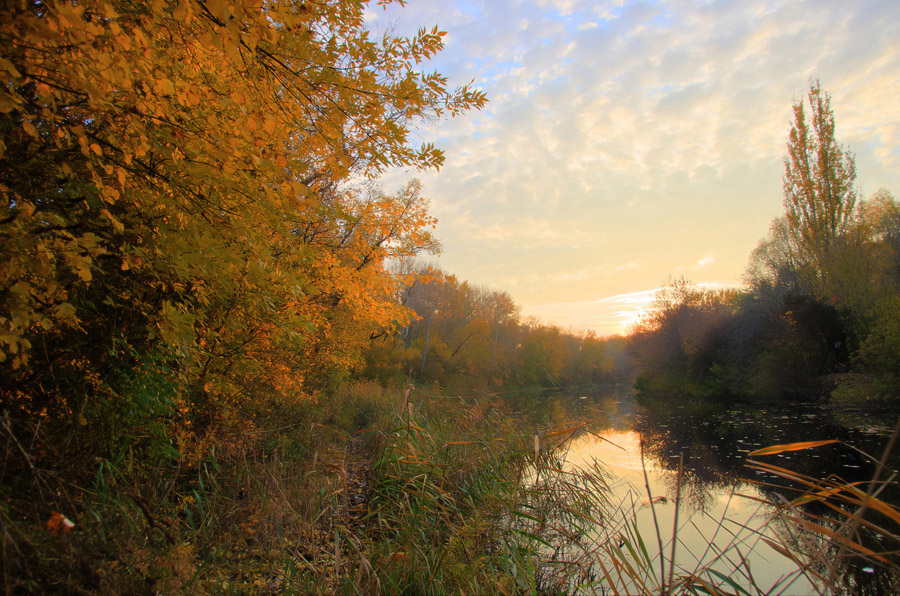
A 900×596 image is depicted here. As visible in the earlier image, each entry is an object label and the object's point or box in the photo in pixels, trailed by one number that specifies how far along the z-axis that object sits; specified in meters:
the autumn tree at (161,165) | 2.07
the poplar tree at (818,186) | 23.72
